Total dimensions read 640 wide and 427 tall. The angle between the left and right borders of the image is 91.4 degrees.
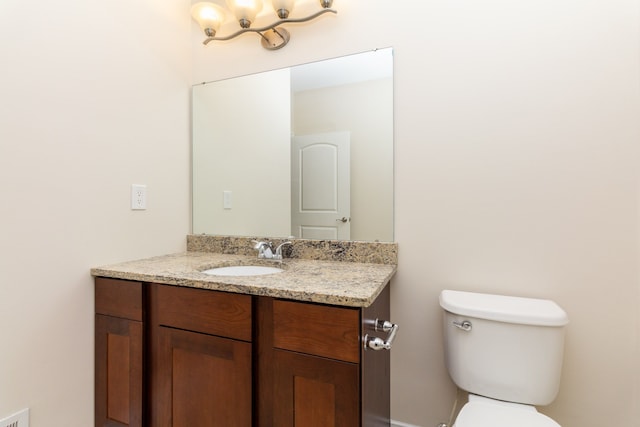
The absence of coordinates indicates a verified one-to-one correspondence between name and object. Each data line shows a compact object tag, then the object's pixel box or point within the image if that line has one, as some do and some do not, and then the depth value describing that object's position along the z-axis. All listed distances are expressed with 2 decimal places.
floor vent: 1.03
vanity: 0.91
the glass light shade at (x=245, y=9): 1.54
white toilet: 1.04
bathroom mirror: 1.43
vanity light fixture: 1.49
